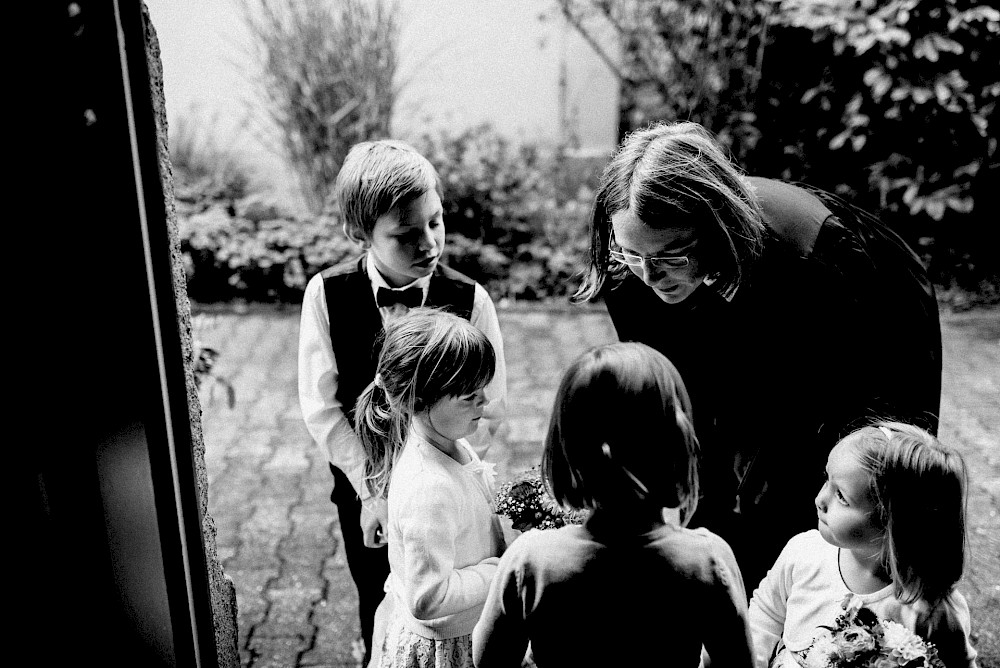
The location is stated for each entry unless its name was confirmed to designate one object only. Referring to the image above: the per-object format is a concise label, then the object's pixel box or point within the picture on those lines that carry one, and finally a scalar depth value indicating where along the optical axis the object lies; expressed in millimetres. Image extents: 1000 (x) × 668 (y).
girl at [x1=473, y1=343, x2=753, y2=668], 1548
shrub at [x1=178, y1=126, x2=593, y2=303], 6785
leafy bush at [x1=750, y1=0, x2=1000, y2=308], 6125
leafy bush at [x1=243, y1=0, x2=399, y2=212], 7293
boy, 2389
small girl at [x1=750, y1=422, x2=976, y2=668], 1884
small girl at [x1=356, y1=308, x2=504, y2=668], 1933
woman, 2072
